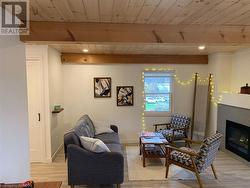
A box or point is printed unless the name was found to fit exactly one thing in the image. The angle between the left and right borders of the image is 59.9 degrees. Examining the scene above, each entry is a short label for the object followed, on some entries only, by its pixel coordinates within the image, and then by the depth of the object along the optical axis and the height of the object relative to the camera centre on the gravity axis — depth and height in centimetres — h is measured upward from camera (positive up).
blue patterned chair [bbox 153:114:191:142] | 528 -116
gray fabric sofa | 326 -127
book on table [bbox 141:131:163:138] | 487 -117
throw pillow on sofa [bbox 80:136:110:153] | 328 -97
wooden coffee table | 429 -133
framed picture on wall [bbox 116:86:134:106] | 592 -33
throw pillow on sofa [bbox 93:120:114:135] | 514 -110
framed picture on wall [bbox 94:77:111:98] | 584 -12
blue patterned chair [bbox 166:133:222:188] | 338 -119
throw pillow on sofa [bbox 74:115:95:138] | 391 -90
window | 602 -25
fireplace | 450 -121
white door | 431 -55
